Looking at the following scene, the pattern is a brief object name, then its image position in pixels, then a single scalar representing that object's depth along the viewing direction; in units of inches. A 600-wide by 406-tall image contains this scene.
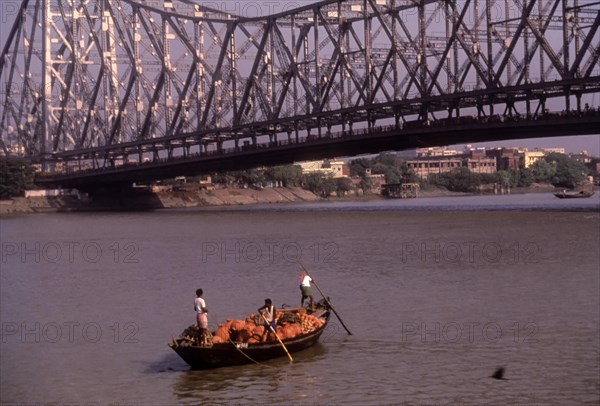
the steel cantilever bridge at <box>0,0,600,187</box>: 3026.6
